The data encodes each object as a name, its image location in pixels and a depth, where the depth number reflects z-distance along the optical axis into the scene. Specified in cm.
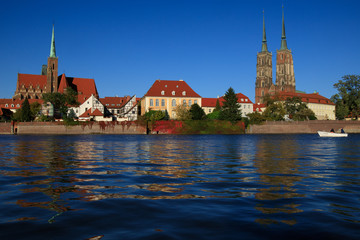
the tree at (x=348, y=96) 10394
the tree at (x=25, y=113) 9194
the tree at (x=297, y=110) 9912
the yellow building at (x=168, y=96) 8950
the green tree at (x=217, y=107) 9663
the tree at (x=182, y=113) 8181
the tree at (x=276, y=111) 9331
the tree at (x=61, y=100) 9751
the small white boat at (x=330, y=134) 6386
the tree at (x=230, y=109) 8325
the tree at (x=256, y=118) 8694
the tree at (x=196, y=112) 8344
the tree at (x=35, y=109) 9781
